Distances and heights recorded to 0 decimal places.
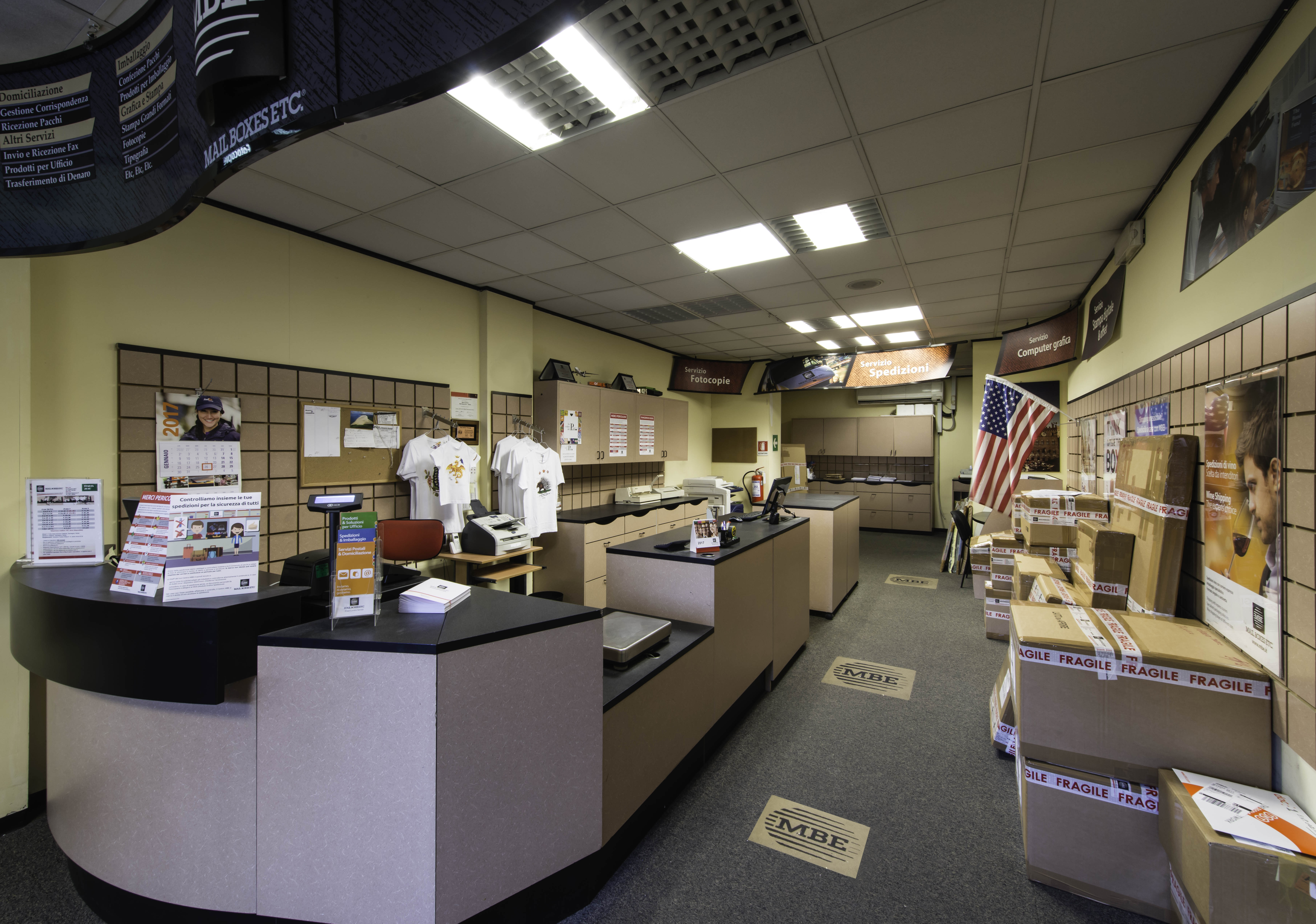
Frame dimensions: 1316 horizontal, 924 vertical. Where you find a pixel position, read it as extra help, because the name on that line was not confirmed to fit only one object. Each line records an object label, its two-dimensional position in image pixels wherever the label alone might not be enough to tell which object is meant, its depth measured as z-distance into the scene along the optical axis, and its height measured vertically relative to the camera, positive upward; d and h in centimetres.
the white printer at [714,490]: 635 -42
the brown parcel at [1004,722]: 243 -128
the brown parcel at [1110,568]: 216 -46
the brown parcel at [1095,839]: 158 -123
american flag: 334 +16
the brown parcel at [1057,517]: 299 -34
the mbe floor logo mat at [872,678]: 319 -144
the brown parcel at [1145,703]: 147 -75
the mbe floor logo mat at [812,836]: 186 -146
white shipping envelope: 120 -90
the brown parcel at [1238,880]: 113 -98
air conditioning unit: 896 +118
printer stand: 361 -86
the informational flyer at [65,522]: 193 -28
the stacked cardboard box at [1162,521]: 190 -23
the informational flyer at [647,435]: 600 +26
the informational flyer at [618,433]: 549 +25
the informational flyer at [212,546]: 146 -28
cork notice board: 316 -9
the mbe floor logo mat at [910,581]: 568 -140
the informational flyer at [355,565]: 138 -31
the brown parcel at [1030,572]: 281 -63
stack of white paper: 152 -44
